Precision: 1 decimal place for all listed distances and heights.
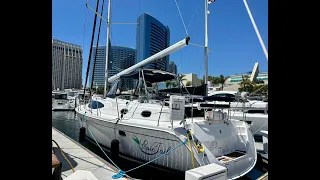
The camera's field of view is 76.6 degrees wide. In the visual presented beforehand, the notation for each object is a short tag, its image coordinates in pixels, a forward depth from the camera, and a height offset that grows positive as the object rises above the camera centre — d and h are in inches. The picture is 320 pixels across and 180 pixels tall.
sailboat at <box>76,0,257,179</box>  199.9 -48.9
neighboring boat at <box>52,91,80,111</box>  1318.9 -88.6
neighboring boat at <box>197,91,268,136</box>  410.0 -53.1
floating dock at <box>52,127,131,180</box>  168.5 -72.0
